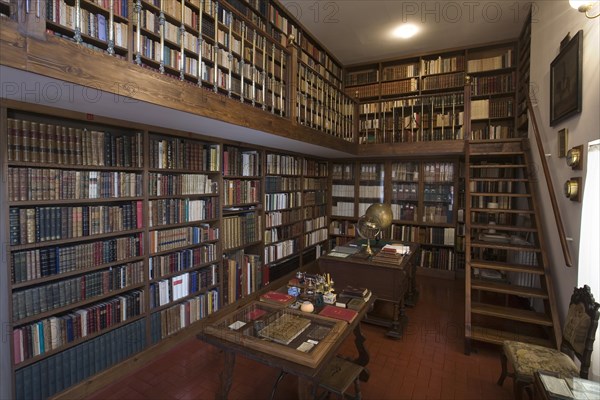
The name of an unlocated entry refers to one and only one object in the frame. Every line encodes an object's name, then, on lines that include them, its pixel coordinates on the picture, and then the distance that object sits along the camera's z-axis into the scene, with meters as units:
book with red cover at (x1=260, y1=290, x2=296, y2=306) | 2.12
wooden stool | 1.84
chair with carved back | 1.84
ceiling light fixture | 4.49
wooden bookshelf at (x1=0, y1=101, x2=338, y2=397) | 1.95
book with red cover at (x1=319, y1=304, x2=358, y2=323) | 1.91
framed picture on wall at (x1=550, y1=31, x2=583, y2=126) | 2.33
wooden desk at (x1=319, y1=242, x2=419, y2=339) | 3.01
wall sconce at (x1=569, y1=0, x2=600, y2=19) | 1.86
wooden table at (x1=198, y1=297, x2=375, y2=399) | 1.47
